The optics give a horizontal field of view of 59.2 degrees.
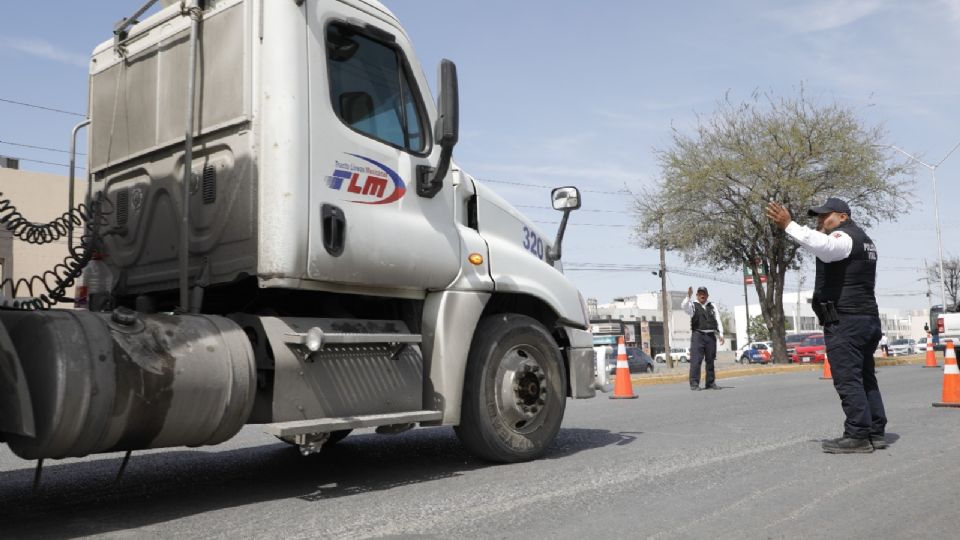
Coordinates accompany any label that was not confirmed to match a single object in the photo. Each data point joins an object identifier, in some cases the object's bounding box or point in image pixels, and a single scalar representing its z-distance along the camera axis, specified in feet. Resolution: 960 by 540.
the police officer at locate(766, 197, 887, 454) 18.65
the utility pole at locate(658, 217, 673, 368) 140.67
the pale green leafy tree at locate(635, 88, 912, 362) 84.58
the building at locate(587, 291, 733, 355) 251.19
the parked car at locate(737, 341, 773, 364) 147.84
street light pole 98.96
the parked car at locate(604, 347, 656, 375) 110.01
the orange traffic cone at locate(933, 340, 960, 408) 29.57
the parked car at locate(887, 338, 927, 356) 204.35
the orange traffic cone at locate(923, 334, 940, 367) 70.97
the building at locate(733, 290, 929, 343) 377.09
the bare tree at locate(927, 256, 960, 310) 237.25
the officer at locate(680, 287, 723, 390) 44.70
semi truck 12.19
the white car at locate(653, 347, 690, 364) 187.73
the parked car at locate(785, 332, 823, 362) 122.09
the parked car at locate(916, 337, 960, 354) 203.12
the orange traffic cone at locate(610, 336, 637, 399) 40.52
